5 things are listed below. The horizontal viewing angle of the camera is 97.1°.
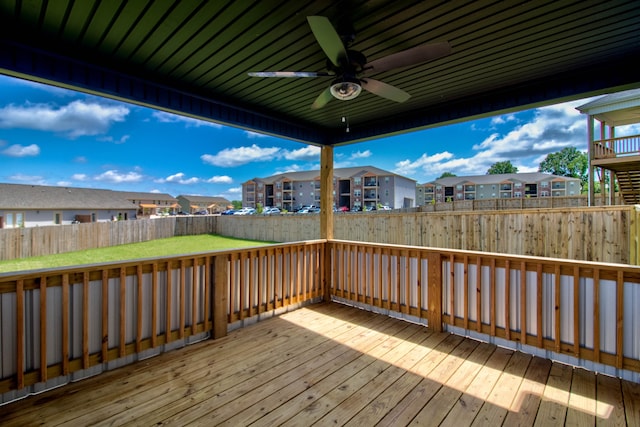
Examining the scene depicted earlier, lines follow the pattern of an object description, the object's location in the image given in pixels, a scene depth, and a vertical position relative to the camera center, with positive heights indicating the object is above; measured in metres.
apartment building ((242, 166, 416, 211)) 34.00 +3.19
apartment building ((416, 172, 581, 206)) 31.33 +3.13
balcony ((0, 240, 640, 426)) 2.01 -1.36
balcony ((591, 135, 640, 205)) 7.91 +1.50
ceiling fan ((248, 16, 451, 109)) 1.99 +1.21
